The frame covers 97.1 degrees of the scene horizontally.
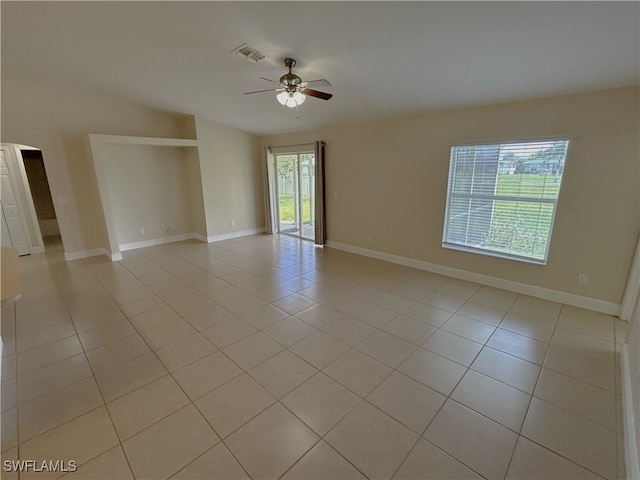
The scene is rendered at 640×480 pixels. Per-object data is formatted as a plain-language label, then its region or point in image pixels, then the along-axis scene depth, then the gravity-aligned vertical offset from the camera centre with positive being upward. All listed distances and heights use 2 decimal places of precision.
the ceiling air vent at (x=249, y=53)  2.82 +1.28
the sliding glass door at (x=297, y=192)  6.48 -0.29
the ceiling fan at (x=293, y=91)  2.89 +0.91
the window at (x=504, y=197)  3.40 -0.26
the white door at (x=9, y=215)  5.24 -0.60
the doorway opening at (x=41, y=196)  6.60 -0.32
